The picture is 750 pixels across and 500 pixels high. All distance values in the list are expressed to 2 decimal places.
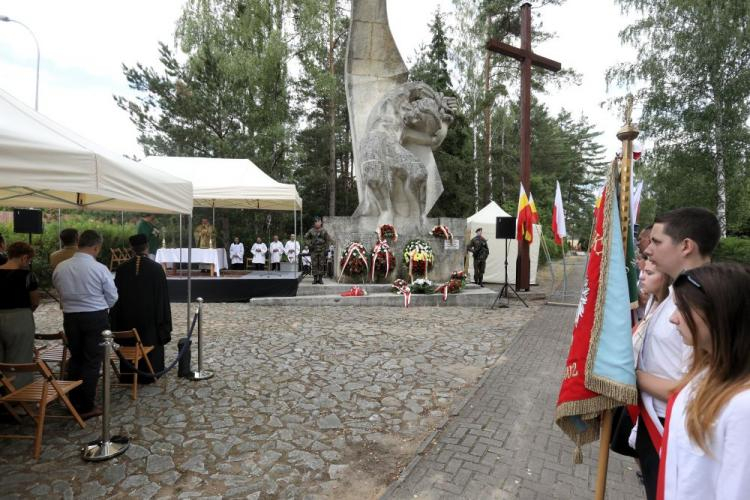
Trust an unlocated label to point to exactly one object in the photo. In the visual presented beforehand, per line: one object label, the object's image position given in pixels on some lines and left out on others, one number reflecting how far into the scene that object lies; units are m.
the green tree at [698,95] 15.22
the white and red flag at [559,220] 11.62
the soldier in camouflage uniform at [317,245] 11.84
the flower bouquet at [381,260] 11.16
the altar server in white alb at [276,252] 18.23
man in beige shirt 4.74
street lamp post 16.23
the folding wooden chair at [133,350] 4.41
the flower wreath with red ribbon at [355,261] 11.12
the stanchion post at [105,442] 3.25
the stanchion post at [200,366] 5.05
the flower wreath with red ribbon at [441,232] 11.98
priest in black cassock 4.70
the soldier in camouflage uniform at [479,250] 13.77
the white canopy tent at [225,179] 10.73
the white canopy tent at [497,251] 15.04
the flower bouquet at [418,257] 11.29
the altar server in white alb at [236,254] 17.16
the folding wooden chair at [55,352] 4.32
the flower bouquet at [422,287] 10.62
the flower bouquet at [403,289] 10.16
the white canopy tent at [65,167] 2.85
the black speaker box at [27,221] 8.88
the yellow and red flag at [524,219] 11.95
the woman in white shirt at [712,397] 1.07
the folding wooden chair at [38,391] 3.19
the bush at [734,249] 13.80
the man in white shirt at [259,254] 17.22
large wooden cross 12.60
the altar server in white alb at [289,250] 18.59
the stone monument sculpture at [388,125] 11.88
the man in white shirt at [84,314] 3.96
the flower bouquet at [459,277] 11.01
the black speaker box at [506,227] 10.56
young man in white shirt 1.72
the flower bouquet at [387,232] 11.48
